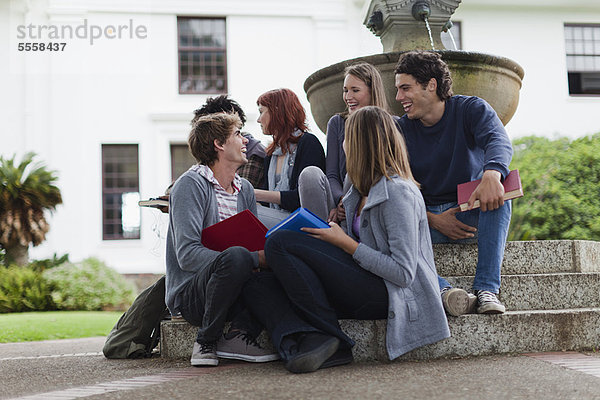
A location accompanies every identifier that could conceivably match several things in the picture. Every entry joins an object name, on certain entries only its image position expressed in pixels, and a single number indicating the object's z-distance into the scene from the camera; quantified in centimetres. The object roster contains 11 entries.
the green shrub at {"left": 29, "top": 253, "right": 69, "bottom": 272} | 1295
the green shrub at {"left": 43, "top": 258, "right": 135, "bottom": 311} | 1181
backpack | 392
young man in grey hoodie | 320
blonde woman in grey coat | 300
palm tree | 1266
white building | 1459
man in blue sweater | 365
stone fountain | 489
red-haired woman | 410
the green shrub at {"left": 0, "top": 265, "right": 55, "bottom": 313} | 1145
